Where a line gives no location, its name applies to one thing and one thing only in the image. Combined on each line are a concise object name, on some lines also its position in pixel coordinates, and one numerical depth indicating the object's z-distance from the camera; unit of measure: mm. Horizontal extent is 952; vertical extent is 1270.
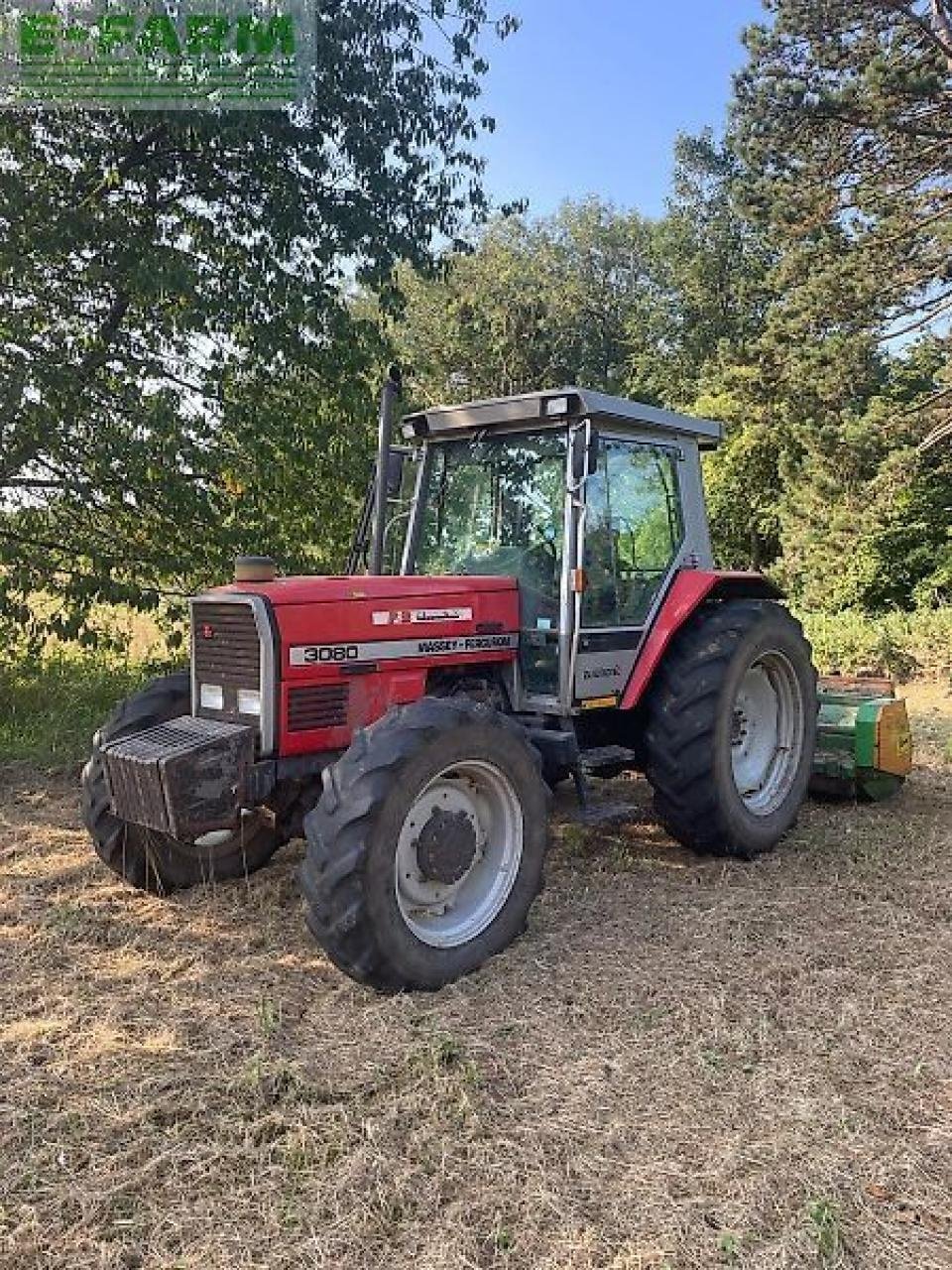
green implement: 5645
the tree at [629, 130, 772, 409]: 24281
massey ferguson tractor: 3506
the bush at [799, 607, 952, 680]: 11508
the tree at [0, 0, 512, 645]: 6570
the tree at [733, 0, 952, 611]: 12547
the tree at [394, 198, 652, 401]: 26812
